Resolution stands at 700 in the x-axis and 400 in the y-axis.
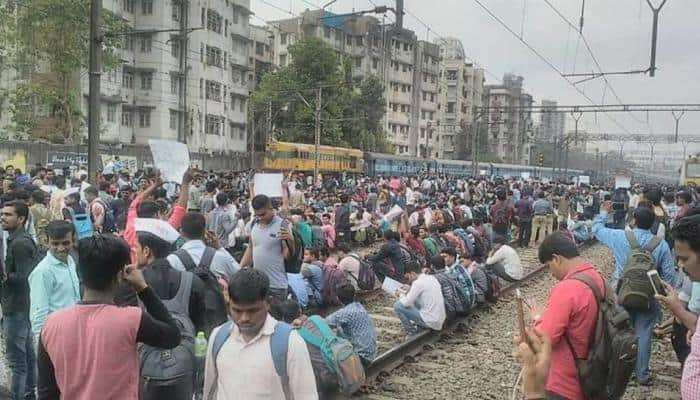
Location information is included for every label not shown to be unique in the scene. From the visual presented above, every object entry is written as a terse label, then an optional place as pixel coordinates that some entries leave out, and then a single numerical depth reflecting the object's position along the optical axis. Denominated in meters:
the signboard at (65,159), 21.44
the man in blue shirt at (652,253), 5.96
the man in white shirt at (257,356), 2.62
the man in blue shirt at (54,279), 4.09
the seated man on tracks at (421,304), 8.00
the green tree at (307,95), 45.78
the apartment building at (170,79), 40.19
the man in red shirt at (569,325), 3.35
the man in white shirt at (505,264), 11.52
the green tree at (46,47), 25.48
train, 38.03
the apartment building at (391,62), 64.43
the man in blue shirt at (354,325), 6.14
